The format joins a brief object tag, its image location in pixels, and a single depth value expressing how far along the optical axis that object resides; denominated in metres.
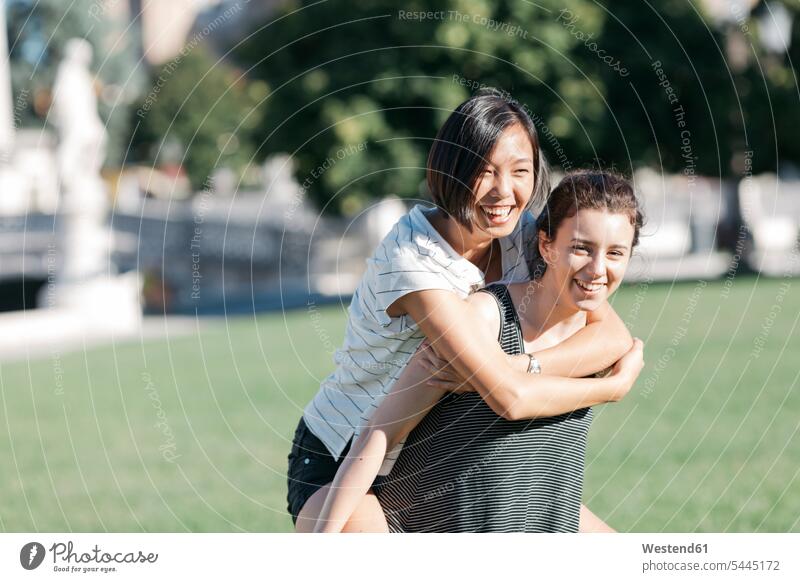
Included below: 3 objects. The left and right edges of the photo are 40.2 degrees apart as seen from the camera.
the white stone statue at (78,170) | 21.92
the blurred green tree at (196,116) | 49.09
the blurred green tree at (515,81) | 22.77
